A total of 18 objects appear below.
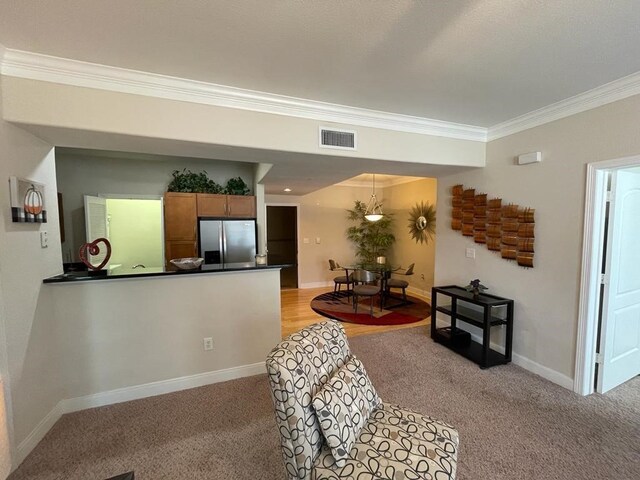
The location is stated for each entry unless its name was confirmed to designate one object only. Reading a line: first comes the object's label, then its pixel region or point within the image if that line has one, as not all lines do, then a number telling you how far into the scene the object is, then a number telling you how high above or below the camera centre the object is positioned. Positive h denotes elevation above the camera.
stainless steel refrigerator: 4.45 -0.29
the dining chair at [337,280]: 5.98 -1.25
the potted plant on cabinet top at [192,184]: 4.48 +0.61
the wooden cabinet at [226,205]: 4.47 +0.27
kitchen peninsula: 2.33 -0.96
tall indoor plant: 7.09 -0.33
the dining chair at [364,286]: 4.87 -1.16
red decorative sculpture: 2.42 -0.25
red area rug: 4.61 -1.60
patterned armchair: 1.24 -1.05
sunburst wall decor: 5.96 -0.01
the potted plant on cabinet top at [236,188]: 4.70 +0.57
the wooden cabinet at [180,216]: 4.34 +0.10
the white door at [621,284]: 2.48 -0.57
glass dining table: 5.46 -1.07
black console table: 2.99 -1.17
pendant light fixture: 7.11 +0.43
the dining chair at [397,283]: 5.42 -1.19
